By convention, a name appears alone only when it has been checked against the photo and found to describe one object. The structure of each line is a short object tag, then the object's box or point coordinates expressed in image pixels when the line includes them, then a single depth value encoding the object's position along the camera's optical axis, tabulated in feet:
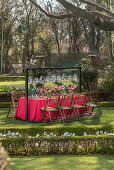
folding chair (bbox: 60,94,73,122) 30.66
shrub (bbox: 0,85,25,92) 50.03
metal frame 30.22
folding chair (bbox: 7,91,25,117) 32.81
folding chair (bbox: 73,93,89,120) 31.88
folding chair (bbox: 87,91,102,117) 32.24
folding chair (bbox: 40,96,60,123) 29.27
